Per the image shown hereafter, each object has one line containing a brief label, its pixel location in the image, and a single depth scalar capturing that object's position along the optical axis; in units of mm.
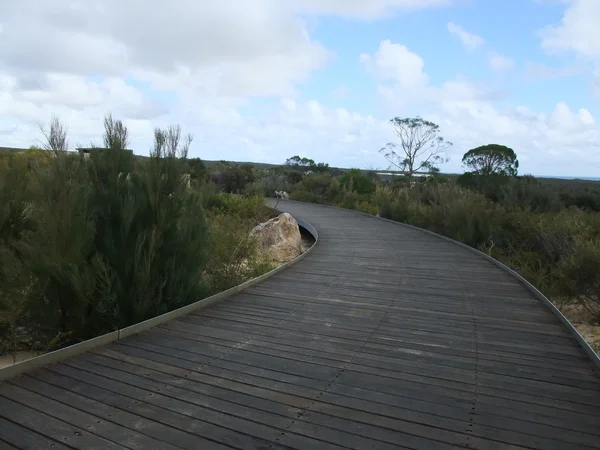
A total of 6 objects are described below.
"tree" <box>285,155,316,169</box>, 57712
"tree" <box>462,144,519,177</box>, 38219
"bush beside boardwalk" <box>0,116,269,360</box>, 4461
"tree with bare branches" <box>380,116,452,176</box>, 43406
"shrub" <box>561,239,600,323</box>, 6395
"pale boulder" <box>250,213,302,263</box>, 11156
